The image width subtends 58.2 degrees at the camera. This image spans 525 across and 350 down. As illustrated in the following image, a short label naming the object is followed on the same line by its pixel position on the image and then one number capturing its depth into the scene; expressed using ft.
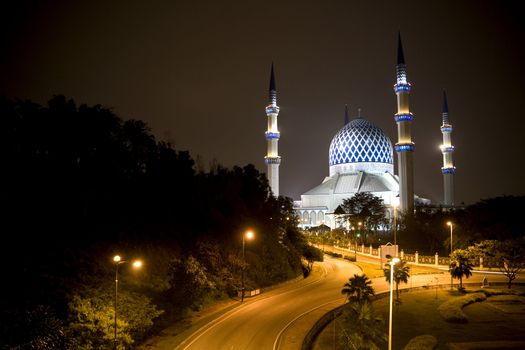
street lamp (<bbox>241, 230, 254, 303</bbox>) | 85.71
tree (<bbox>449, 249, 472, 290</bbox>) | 104.12
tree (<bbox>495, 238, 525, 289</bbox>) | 109.70
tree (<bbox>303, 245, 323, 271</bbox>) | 146.56
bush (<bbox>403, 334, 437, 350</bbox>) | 61.93
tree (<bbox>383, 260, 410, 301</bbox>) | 91.20
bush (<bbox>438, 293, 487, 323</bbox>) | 80.64
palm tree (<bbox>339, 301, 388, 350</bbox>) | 55.01
